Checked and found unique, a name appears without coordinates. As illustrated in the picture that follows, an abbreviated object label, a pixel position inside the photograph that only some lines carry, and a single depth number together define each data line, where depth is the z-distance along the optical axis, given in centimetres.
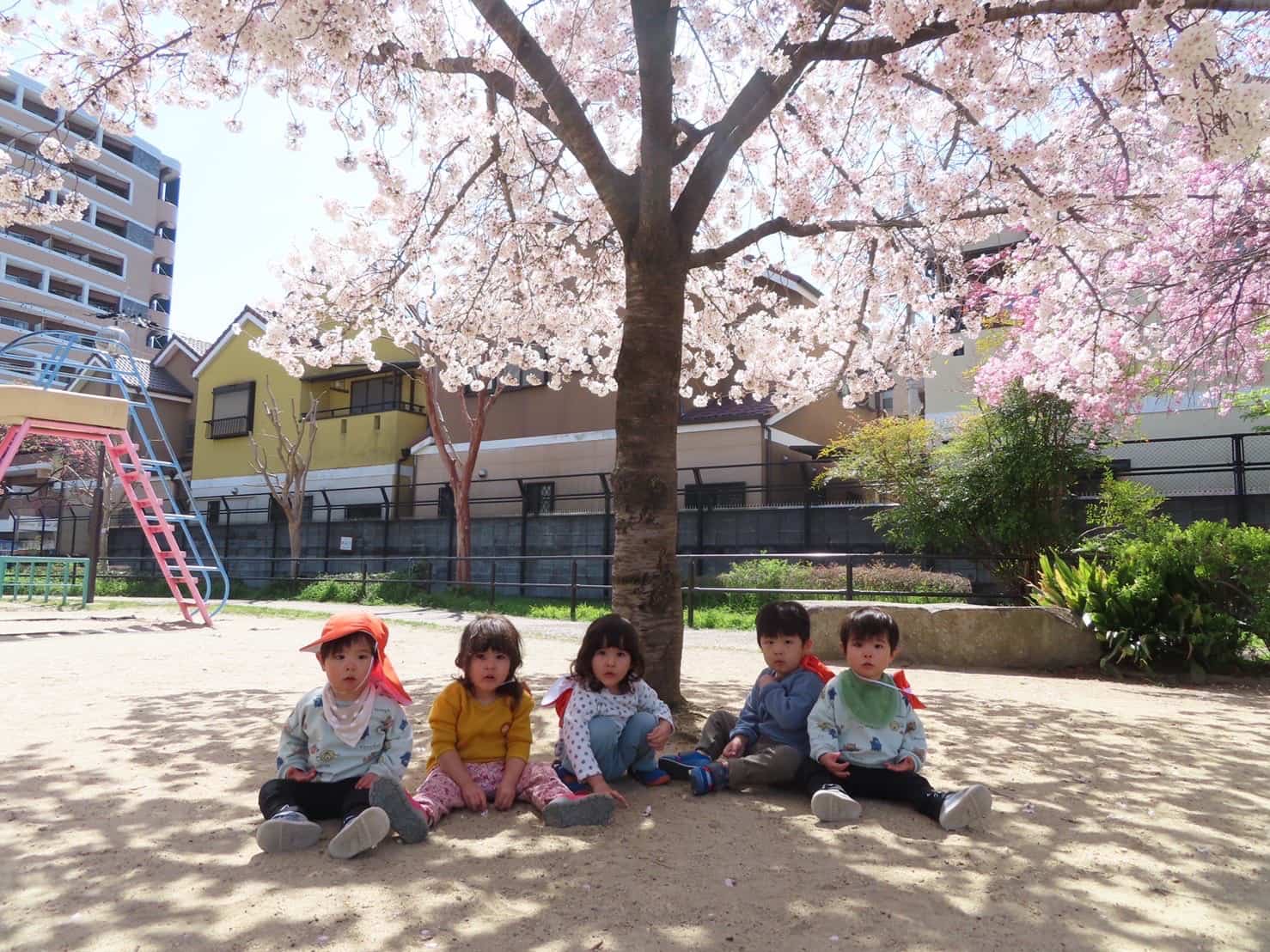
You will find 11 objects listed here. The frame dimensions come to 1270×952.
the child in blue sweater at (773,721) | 325
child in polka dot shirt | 317
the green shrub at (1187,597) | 649
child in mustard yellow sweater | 299
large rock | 723
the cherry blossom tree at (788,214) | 439
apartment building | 3994
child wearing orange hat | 274
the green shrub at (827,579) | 1098
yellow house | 2233
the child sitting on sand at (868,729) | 310
